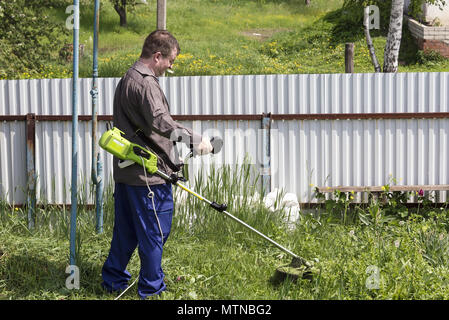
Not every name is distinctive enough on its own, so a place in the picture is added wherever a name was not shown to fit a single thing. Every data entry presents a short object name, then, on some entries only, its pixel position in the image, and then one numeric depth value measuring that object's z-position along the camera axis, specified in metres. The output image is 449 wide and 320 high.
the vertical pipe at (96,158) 5.57
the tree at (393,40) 10.53
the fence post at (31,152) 6.78
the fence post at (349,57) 9.69
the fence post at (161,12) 10.87
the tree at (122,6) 21.81
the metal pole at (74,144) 4.74
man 4.33
